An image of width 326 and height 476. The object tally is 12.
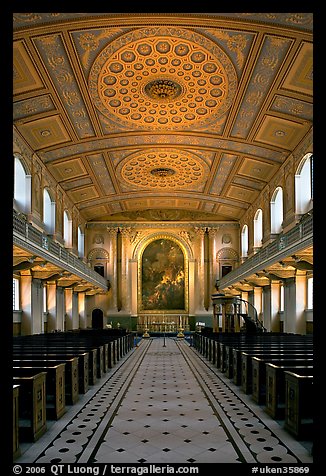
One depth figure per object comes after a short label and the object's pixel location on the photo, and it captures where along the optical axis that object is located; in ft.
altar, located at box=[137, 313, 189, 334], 111.55
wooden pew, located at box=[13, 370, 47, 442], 21.54
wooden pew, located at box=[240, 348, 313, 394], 31.56
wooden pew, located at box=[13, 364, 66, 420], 25.13
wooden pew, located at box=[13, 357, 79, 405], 28.34
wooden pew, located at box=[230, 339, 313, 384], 34.27
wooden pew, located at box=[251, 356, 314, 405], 28.93
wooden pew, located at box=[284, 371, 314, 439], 21.74
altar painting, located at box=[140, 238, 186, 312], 114.82
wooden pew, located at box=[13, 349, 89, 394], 32.42
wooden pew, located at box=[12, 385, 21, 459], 18.97
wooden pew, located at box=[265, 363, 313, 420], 25.58
